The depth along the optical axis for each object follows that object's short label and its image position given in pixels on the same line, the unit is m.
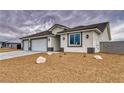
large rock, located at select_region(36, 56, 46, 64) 4.09
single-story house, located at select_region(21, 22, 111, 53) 6.35
